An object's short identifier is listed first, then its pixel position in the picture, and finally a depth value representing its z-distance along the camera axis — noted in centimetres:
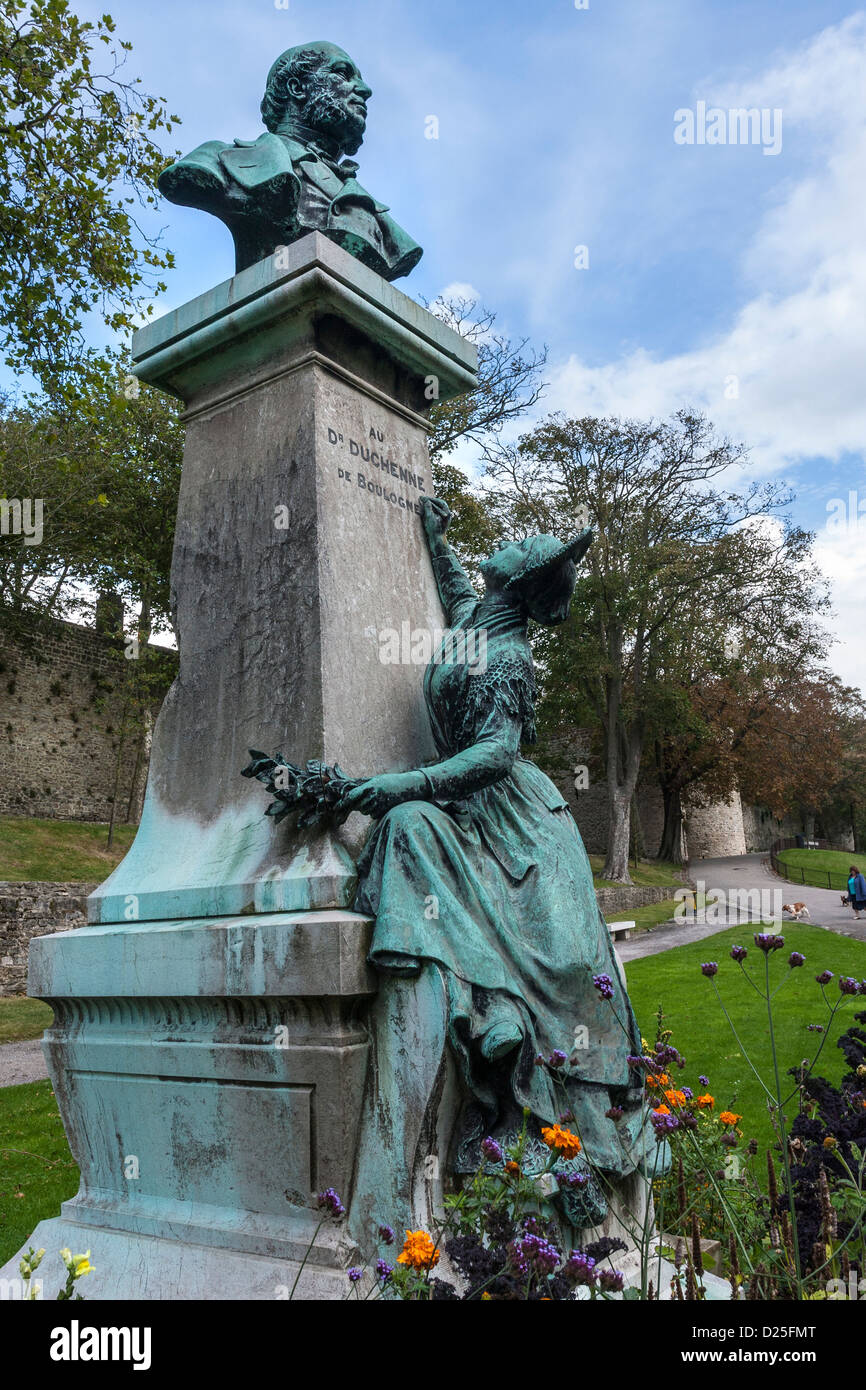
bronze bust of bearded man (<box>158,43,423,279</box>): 383
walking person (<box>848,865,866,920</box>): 1984
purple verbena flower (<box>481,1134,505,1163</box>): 222
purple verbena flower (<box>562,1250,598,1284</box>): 178
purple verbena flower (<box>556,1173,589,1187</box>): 210
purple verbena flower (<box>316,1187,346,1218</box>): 203
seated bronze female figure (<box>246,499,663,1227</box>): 267
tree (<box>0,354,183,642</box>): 1802
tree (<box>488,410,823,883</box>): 2566
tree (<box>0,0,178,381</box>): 960
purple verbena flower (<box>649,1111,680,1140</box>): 208
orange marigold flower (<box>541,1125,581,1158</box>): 204
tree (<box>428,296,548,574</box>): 1955
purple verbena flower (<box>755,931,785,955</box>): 224
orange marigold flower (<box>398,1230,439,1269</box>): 177
